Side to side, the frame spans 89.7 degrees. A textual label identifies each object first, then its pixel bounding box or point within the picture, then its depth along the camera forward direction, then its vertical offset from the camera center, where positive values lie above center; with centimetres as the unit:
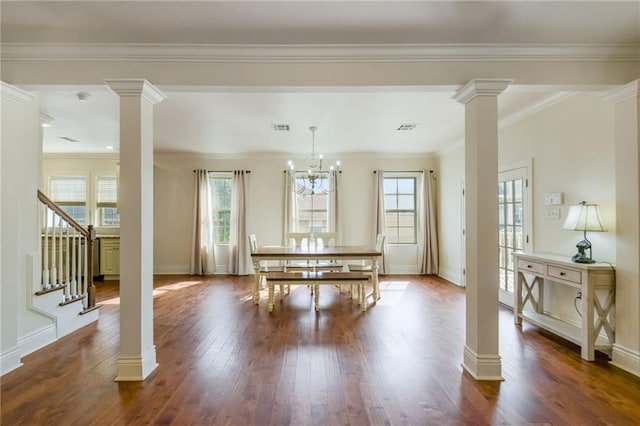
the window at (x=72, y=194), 688 +46
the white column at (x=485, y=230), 246 -12
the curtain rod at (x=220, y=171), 695 +95
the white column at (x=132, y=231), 244 -12
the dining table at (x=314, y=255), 441 -56
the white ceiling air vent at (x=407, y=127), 477 +133
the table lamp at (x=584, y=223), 292 -8
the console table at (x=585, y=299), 276 -74
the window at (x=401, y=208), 702 +14
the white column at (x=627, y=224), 254 -8
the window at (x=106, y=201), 688 +31
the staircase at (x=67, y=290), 326 -81
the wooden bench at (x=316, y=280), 418 -85
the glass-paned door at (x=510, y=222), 412 -10
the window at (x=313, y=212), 701 +6
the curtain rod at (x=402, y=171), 690 +94
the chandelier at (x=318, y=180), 683 +75
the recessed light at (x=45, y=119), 418 +128
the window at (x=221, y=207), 705 +17
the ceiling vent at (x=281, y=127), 469 +131
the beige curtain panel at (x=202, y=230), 680 -32
